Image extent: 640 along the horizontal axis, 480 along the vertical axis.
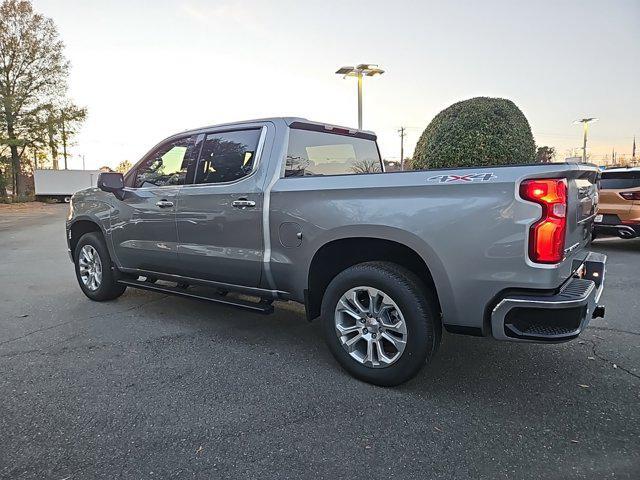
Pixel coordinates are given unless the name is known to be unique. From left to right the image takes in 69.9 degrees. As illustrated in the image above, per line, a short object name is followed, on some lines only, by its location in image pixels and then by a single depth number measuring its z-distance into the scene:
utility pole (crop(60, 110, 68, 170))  31.02
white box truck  34.97
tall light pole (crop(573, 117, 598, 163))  36.06
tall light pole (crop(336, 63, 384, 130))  16.84
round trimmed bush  9.63
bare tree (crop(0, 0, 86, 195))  29.23
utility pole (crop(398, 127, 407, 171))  54.66
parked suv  8.20
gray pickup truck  2.62
